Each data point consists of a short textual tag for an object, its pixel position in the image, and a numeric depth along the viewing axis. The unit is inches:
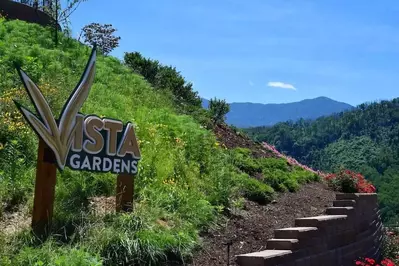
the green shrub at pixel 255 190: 381.4
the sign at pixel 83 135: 237.3
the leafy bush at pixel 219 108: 653.6
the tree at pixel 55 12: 660.8
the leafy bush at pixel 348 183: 493.4
